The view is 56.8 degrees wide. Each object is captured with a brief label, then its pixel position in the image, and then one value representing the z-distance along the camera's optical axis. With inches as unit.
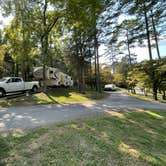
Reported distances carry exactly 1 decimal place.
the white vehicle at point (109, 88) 1160.0
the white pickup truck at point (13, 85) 446.6
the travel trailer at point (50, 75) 657.8
